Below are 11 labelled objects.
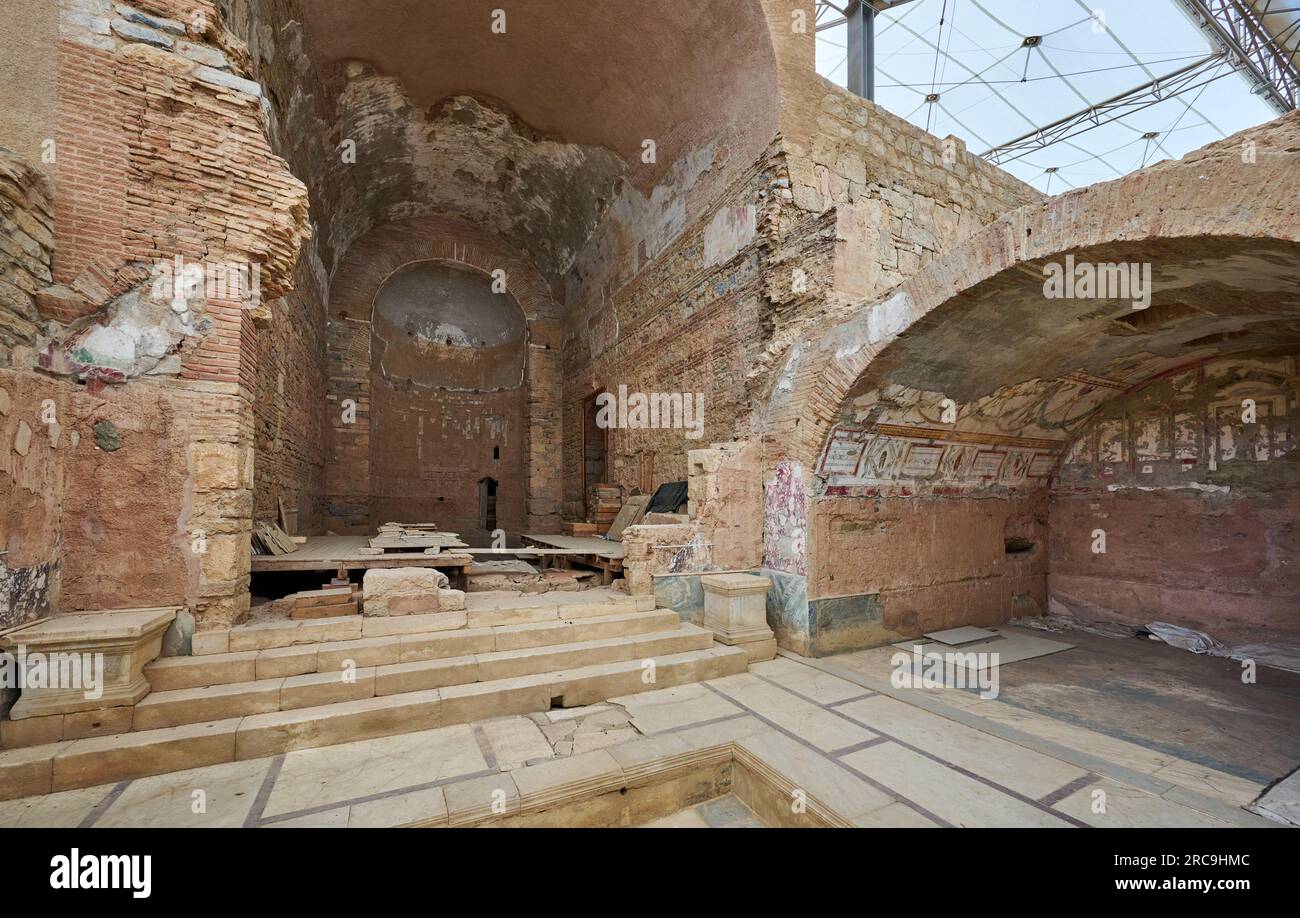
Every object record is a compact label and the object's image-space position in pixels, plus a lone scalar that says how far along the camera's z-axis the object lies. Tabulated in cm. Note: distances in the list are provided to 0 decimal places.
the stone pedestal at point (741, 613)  559
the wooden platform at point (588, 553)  674
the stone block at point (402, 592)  466
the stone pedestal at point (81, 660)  322
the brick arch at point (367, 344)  1162
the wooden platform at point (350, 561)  522
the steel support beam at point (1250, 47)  1014
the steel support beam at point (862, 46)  1034
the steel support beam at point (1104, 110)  1200
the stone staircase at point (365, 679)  327
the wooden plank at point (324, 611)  457
